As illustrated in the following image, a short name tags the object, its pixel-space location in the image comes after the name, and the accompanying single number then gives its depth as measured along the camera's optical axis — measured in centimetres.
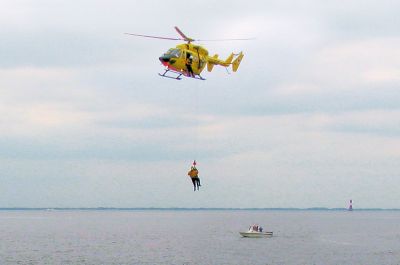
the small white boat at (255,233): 16512
